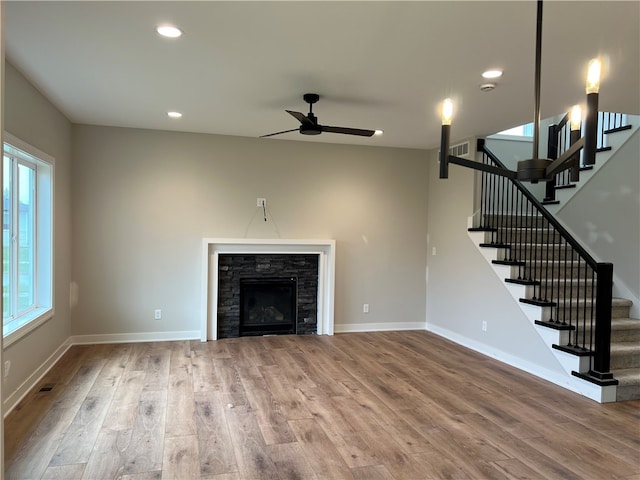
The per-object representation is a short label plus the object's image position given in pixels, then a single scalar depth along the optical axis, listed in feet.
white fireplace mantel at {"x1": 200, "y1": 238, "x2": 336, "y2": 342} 18.97
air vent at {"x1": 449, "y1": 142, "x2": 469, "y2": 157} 18.85
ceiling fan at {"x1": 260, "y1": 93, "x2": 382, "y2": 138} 12.64
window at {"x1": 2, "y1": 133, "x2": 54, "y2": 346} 12.60
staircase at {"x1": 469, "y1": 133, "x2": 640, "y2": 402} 13.03
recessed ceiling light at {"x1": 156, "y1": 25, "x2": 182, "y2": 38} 9.07
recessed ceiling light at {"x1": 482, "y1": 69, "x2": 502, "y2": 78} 11.07
